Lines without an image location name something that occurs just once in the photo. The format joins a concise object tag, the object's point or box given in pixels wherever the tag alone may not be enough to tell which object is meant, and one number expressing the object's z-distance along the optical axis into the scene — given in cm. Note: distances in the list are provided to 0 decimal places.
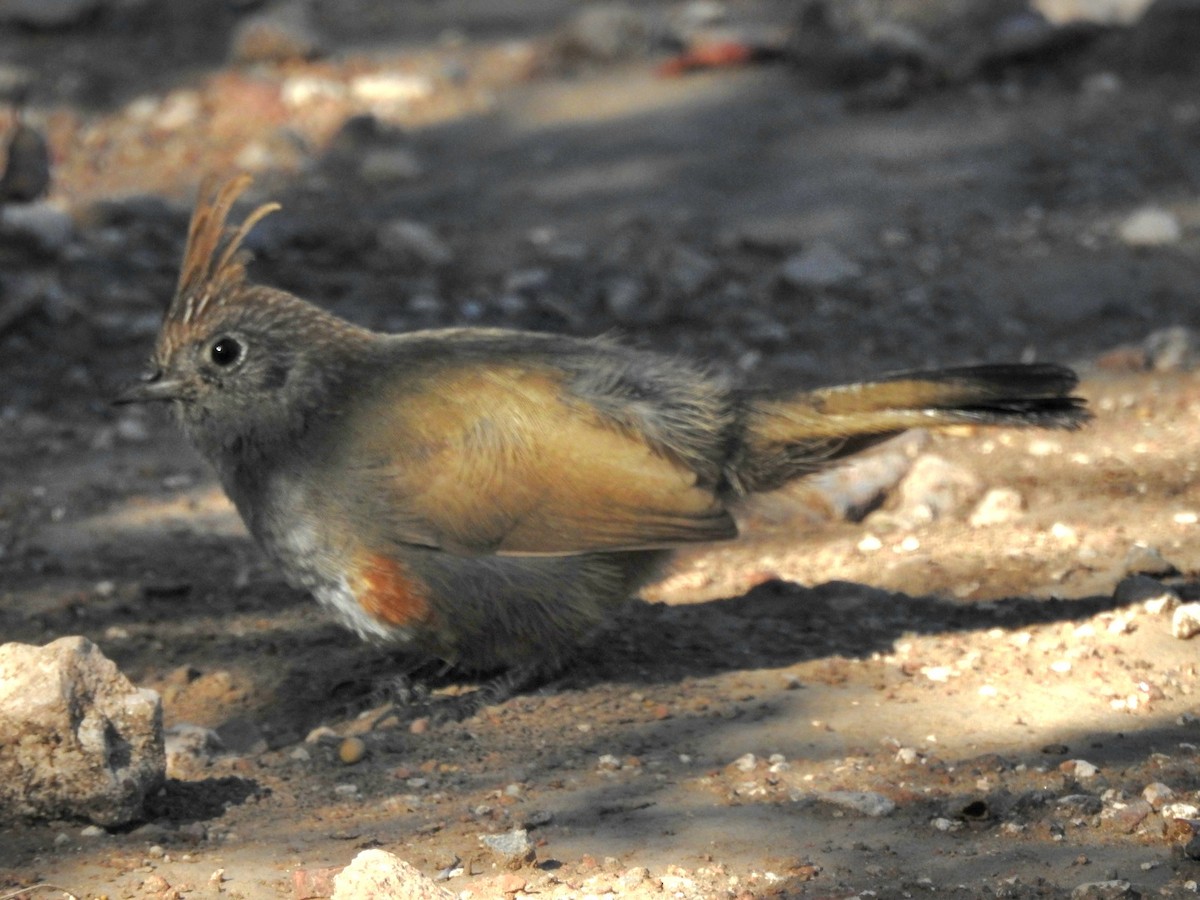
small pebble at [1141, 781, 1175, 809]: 730
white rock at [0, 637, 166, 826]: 723
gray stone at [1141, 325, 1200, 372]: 1352
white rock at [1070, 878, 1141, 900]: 645
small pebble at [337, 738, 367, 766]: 848
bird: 907
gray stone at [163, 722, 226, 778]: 830
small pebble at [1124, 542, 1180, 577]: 994
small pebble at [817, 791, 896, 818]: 752
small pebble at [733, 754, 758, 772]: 812
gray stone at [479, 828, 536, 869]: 710
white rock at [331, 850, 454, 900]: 638
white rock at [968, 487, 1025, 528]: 1124
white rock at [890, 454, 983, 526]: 1145
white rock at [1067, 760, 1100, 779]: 773
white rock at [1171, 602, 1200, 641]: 912
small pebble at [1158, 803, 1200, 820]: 716
